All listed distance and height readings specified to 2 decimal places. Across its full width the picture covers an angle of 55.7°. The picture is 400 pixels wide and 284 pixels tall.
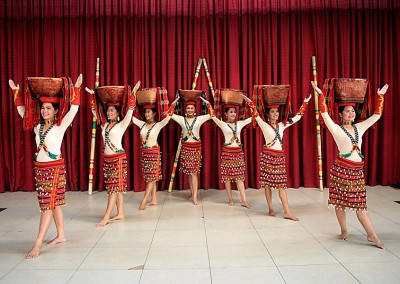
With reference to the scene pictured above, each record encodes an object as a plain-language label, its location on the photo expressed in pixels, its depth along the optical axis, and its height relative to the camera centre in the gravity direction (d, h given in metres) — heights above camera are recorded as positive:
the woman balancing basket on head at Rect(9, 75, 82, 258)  3.15 +0.15
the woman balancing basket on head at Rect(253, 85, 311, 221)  4.02 +0.04
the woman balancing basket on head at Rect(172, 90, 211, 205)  4.80 +0.09
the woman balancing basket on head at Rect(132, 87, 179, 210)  4.54 +0.18
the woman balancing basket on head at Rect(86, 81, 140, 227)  3.89 +0.09
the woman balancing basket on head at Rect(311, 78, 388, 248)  3.16 -0.03
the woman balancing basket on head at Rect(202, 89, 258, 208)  4.61 -0.03
